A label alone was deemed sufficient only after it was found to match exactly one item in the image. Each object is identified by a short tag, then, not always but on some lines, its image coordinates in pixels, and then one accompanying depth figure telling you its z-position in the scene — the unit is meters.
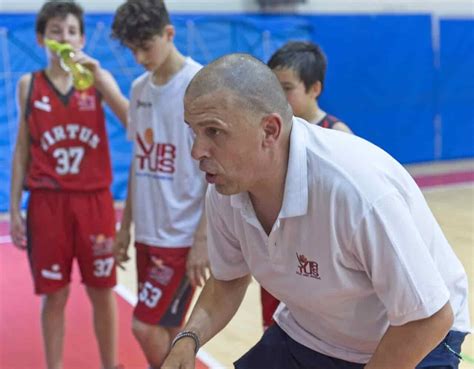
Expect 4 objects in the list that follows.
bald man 1.43
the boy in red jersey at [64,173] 3.04
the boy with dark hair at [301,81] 2.67
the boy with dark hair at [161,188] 2.65
